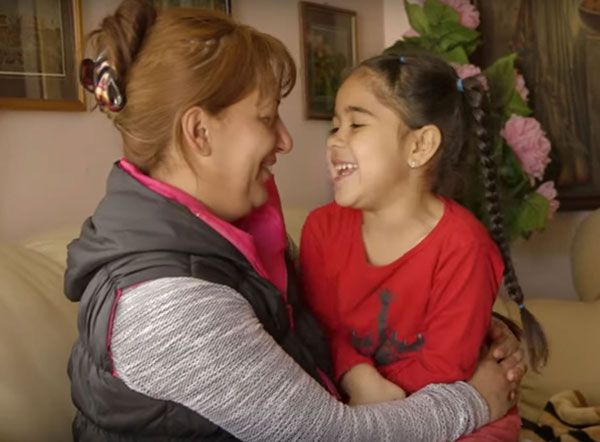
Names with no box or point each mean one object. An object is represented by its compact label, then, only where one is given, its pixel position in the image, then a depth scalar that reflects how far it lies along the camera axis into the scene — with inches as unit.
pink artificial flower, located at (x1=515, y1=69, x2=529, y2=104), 92.0
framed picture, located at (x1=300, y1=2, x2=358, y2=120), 92.1
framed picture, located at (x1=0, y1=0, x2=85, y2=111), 61.2
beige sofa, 42.7
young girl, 48.1
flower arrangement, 88.3
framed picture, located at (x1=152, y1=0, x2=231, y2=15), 73.6
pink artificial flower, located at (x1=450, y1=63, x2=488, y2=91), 84.2
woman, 33.9
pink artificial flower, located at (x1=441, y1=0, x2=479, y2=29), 92.8
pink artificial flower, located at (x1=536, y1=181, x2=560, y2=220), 91.4
